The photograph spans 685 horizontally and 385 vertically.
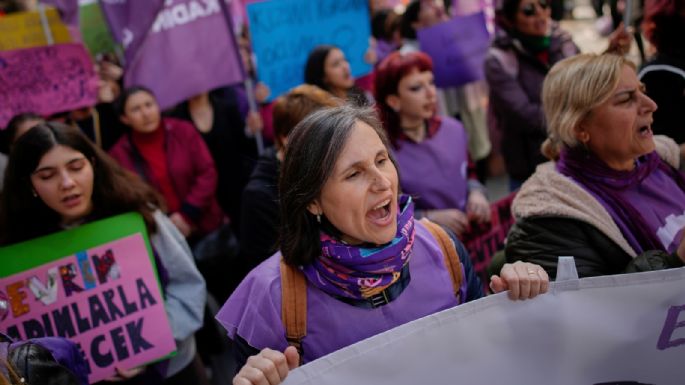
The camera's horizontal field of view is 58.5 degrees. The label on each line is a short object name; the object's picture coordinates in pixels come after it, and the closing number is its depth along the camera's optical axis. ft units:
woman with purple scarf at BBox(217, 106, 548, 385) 5.28
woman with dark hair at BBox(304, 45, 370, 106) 13.33
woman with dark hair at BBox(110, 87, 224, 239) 12.38
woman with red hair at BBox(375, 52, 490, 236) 10.32
